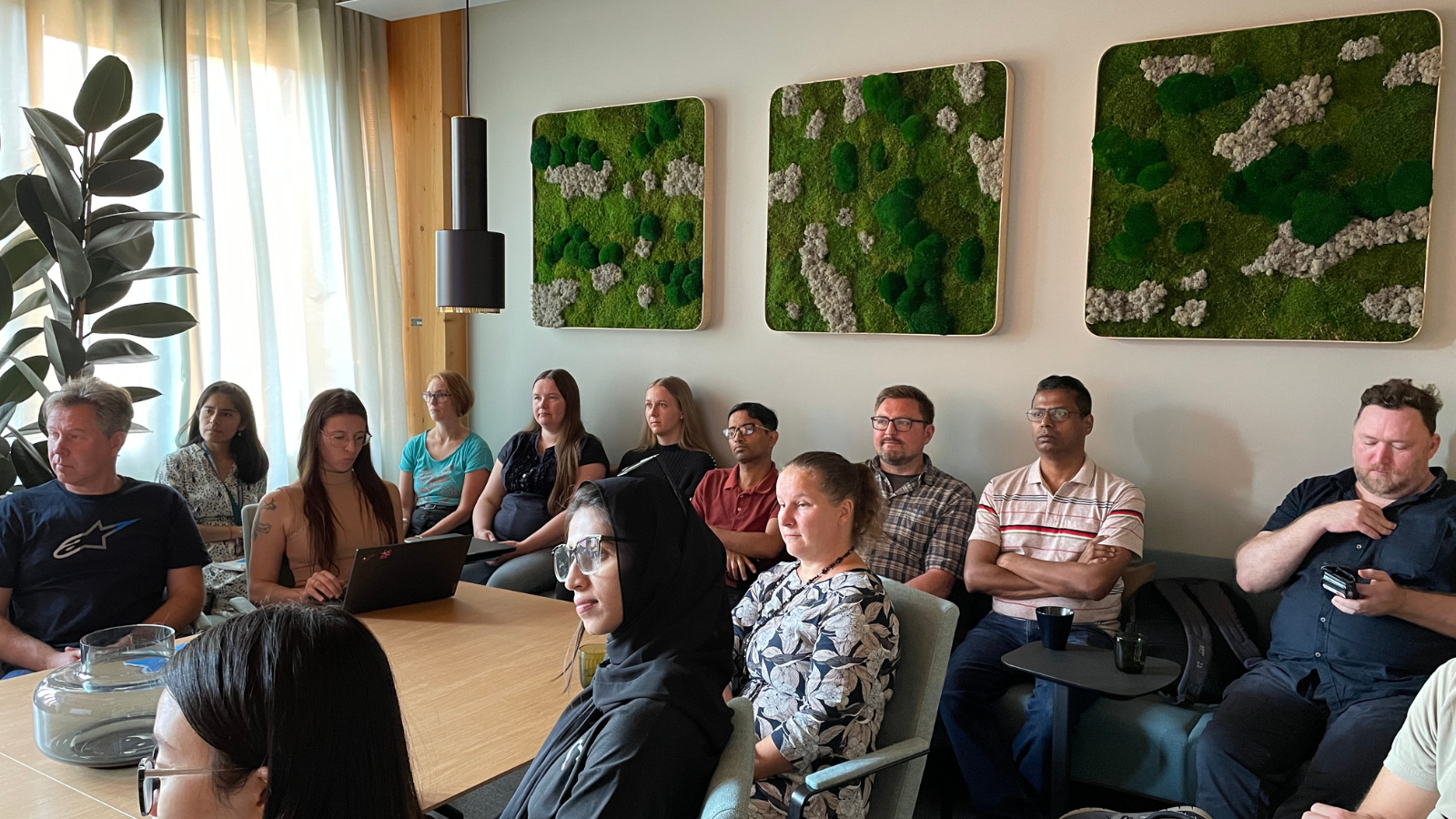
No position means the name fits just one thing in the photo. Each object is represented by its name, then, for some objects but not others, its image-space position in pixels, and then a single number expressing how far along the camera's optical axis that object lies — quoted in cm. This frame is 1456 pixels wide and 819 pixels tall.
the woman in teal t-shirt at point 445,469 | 480
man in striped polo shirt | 300
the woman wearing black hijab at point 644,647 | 151
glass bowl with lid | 170
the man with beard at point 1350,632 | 257
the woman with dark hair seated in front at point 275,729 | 96
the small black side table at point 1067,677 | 254
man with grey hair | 270
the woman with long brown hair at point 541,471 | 454
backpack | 300
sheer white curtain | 414
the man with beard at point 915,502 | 363
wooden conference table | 167
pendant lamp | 254
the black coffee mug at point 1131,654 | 262
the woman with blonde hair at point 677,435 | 444
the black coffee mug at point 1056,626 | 279
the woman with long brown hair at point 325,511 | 288
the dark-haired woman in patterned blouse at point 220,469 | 393
